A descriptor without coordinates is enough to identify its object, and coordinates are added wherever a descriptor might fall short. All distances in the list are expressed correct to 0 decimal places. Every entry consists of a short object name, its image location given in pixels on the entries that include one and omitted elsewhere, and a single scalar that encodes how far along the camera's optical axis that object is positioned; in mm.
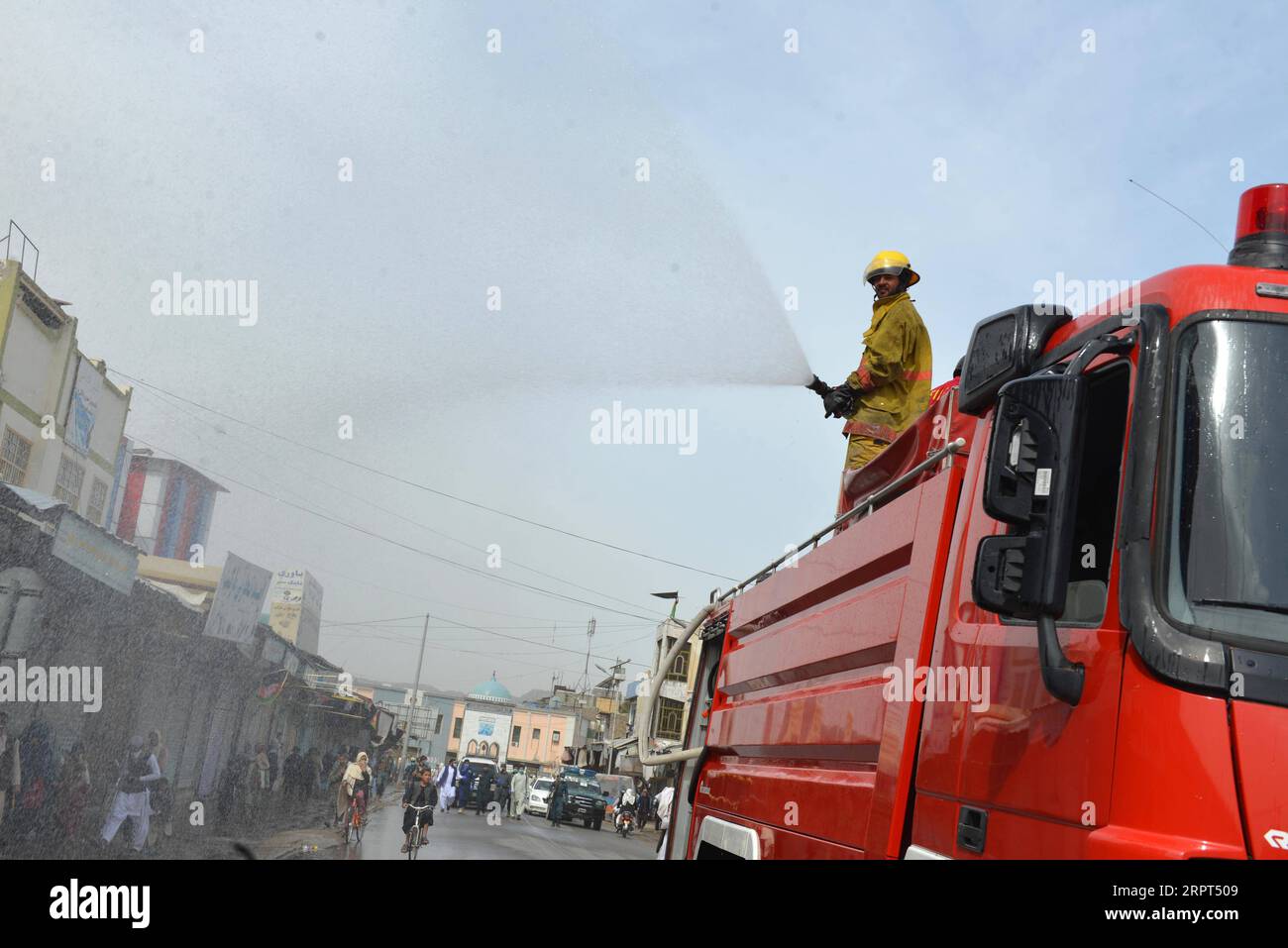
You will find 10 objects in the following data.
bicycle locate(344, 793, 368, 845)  17297
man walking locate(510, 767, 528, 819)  36831
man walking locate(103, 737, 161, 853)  13180
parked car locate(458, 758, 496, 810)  37494
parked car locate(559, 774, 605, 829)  37875
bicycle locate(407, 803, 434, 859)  16906
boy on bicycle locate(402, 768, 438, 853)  16891
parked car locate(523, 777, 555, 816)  41125
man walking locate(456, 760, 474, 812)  36669
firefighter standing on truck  5262
